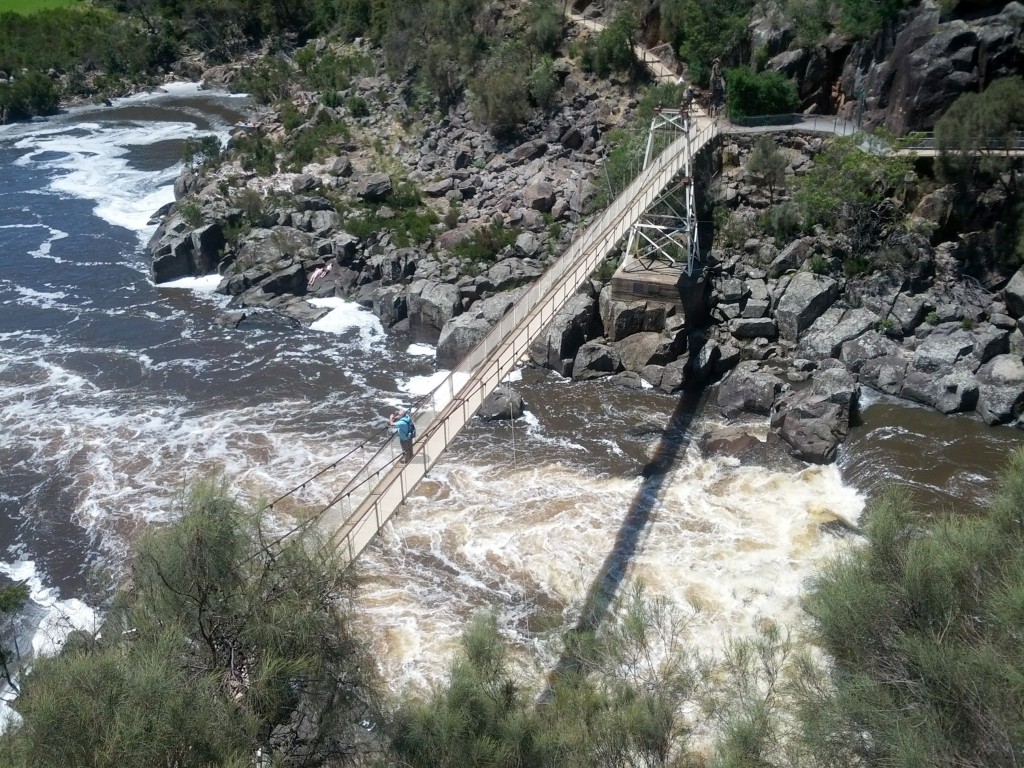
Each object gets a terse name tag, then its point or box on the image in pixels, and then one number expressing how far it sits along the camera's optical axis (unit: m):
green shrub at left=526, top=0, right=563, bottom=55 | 41.16
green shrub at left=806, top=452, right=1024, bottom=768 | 10.40
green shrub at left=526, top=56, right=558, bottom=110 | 38.28
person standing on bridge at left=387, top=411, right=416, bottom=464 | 15.61
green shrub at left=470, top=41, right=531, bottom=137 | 37.75
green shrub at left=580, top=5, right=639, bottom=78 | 37.94
